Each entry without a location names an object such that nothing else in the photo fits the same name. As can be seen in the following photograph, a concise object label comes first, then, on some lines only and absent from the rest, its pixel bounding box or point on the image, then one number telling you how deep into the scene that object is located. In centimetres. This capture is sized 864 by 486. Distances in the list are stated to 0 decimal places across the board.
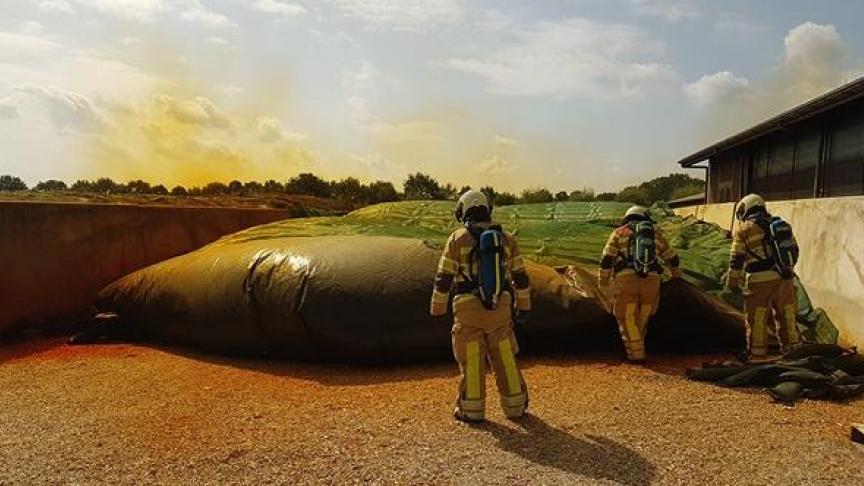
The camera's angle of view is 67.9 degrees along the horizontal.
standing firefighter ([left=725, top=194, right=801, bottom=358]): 719
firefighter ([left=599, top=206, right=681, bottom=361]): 733
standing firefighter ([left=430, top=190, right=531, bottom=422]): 519
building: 1156
